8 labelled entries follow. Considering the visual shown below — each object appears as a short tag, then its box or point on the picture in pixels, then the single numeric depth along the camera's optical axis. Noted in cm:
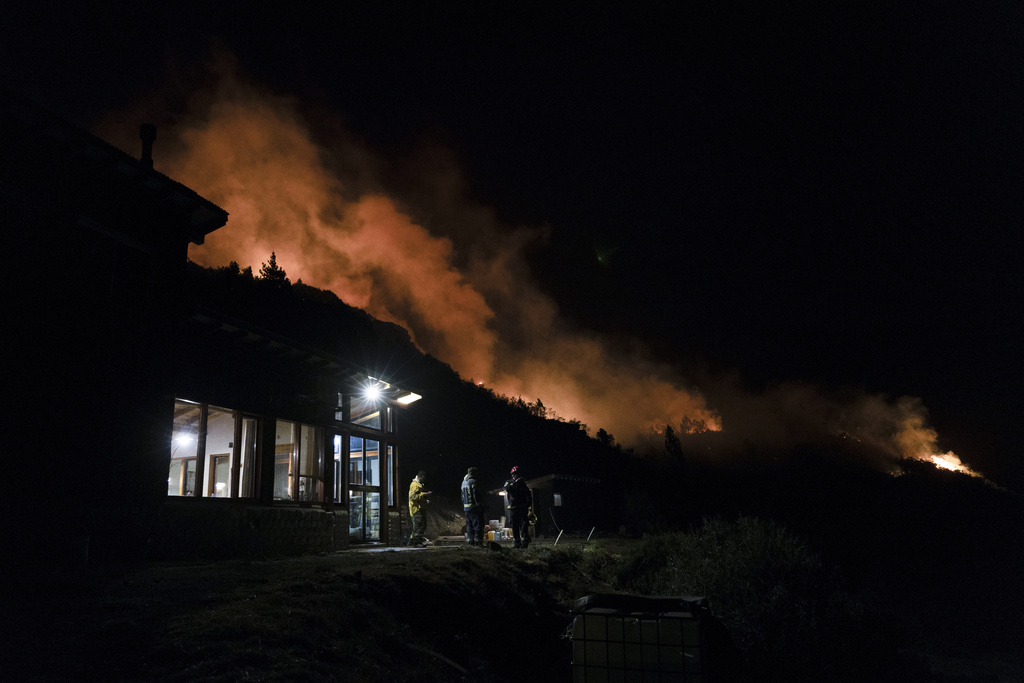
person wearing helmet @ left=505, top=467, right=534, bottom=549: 1541
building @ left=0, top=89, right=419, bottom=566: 832
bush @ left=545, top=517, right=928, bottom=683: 948
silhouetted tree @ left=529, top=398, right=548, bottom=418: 6328
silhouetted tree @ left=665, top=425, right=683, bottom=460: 8589
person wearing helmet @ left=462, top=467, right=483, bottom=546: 1479
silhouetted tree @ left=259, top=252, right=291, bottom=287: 3981
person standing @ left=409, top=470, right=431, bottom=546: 1528
